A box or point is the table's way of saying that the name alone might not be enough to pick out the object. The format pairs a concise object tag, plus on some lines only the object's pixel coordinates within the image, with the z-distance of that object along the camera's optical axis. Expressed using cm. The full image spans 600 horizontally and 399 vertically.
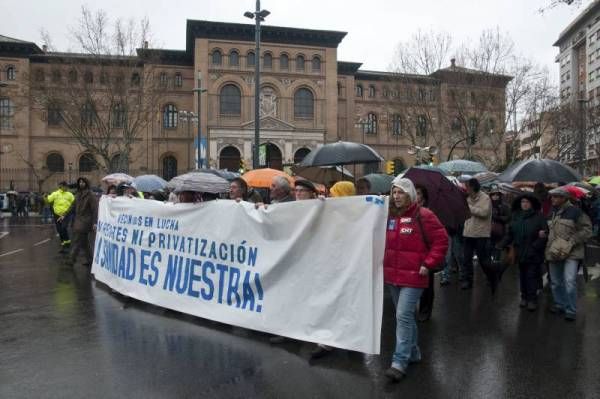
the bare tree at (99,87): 2844
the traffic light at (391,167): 2600
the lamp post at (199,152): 3172
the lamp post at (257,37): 1737
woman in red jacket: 469
